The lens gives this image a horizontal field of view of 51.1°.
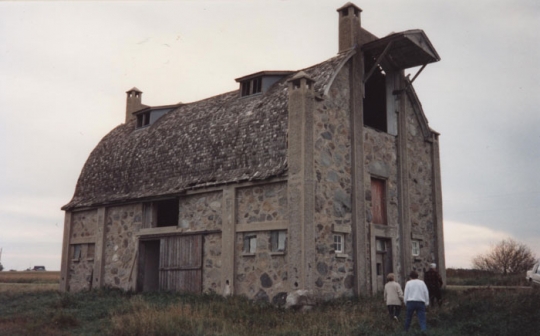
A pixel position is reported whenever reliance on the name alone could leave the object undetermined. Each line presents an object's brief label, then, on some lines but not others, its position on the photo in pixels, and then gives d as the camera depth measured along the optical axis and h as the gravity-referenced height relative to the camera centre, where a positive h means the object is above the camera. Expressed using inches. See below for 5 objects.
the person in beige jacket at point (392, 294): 611.8 -21.8
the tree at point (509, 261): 1870.1 +47.6
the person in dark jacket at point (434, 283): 715.4 -11.2
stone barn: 755.4 +124.4
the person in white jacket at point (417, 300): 556.1 -25.3
